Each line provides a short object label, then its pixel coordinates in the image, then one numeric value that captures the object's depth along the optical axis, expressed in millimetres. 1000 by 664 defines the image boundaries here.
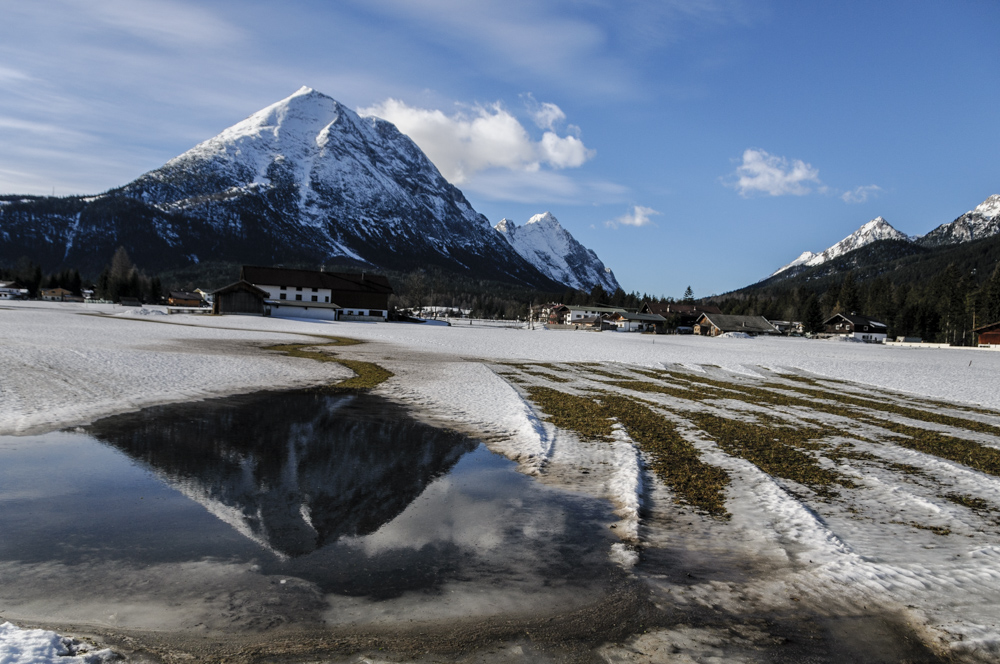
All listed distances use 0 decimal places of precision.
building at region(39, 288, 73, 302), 169375
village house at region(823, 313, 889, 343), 141125
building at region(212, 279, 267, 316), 97812
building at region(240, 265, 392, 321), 109062
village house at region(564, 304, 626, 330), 181125
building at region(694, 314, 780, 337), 158375
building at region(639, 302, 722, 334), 171875
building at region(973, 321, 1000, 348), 99106
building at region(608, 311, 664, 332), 173000
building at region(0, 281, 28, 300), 165125
